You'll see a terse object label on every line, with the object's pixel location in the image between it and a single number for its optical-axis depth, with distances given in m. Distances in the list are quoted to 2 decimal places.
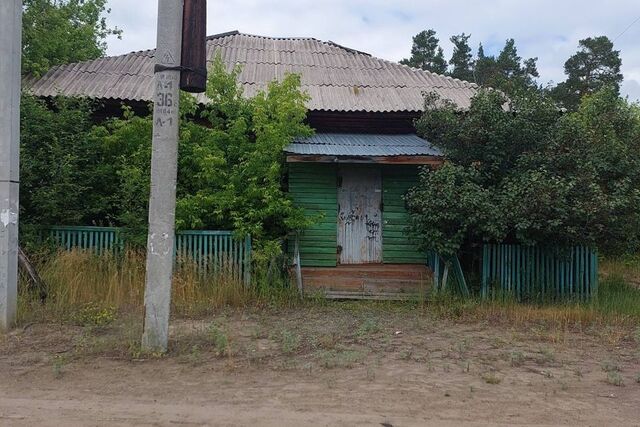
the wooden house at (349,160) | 9.67
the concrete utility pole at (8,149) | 6.49
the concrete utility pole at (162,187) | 5.58
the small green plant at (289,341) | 5.89
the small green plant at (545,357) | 5.68
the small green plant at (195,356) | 5.39
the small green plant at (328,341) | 6.06
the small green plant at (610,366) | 5.41
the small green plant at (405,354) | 5.70
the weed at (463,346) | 5.96
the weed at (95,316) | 6.86
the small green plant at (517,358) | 5.57
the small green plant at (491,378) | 4.92
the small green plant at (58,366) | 4.97
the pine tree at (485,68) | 39.69
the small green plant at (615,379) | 4.96
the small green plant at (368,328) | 6.70
